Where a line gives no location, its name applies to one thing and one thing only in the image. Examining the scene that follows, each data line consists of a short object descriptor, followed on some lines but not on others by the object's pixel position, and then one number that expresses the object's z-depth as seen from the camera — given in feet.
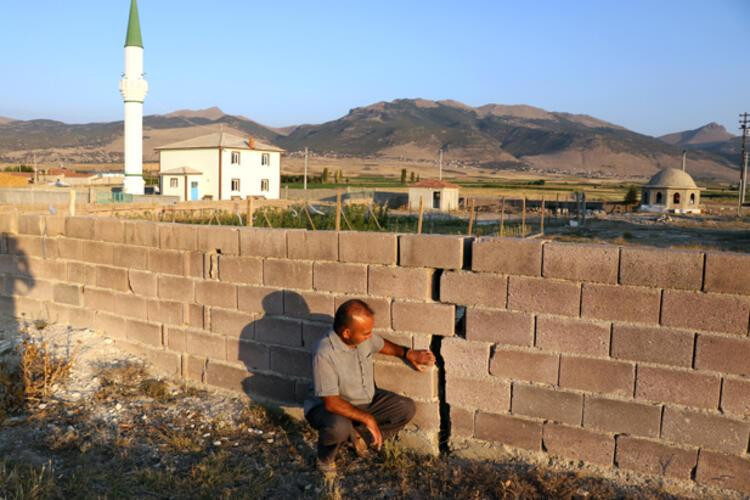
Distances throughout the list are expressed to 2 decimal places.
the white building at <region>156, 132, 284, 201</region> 148.97
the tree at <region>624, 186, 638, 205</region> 175.26
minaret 127.24
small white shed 155.22
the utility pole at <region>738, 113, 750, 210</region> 173.54
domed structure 156.66
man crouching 15.07
